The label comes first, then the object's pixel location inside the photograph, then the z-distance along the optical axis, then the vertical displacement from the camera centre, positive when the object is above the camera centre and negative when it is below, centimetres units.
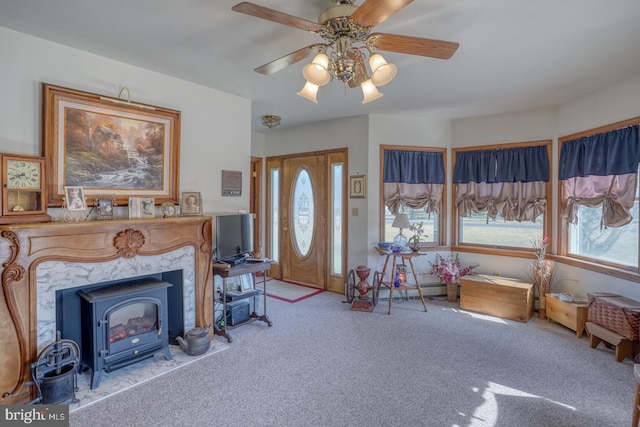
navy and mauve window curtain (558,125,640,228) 305 +41
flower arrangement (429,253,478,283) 436 -80
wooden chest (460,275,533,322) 364 -101
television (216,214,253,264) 324 -28
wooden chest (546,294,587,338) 320 -107
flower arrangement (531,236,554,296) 380 -71
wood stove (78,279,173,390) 236 -92
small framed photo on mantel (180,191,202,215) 312 +7
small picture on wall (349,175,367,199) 444 +35
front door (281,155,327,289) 496 -15
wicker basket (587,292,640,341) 265 -89
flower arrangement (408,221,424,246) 420 -32
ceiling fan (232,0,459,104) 170 +98
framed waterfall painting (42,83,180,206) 243 +54
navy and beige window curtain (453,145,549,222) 407 +40
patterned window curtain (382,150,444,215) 448 +45
